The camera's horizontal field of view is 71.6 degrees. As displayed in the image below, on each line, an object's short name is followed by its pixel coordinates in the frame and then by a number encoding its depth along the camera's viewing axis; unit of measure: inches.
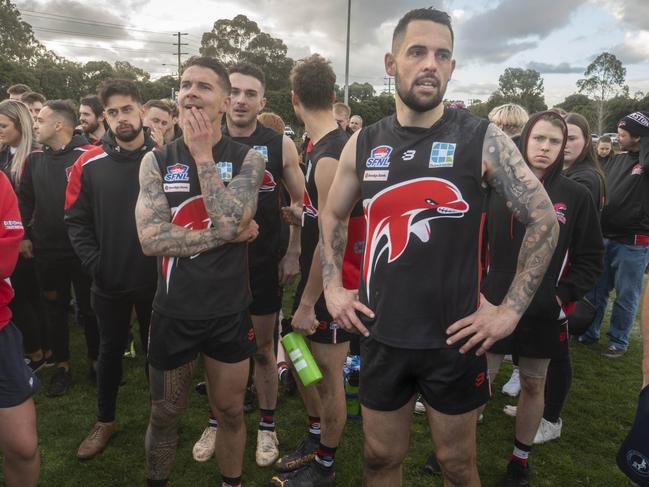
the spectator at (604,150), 303.9
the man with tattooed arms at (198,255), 93.7
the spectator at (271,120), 227.0
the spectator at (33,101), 259.1
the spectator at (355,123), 431.2
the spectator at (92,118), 236.1
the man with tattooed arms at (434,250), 76.8
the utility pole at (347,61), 768.9
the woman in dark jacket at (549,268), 115.3
